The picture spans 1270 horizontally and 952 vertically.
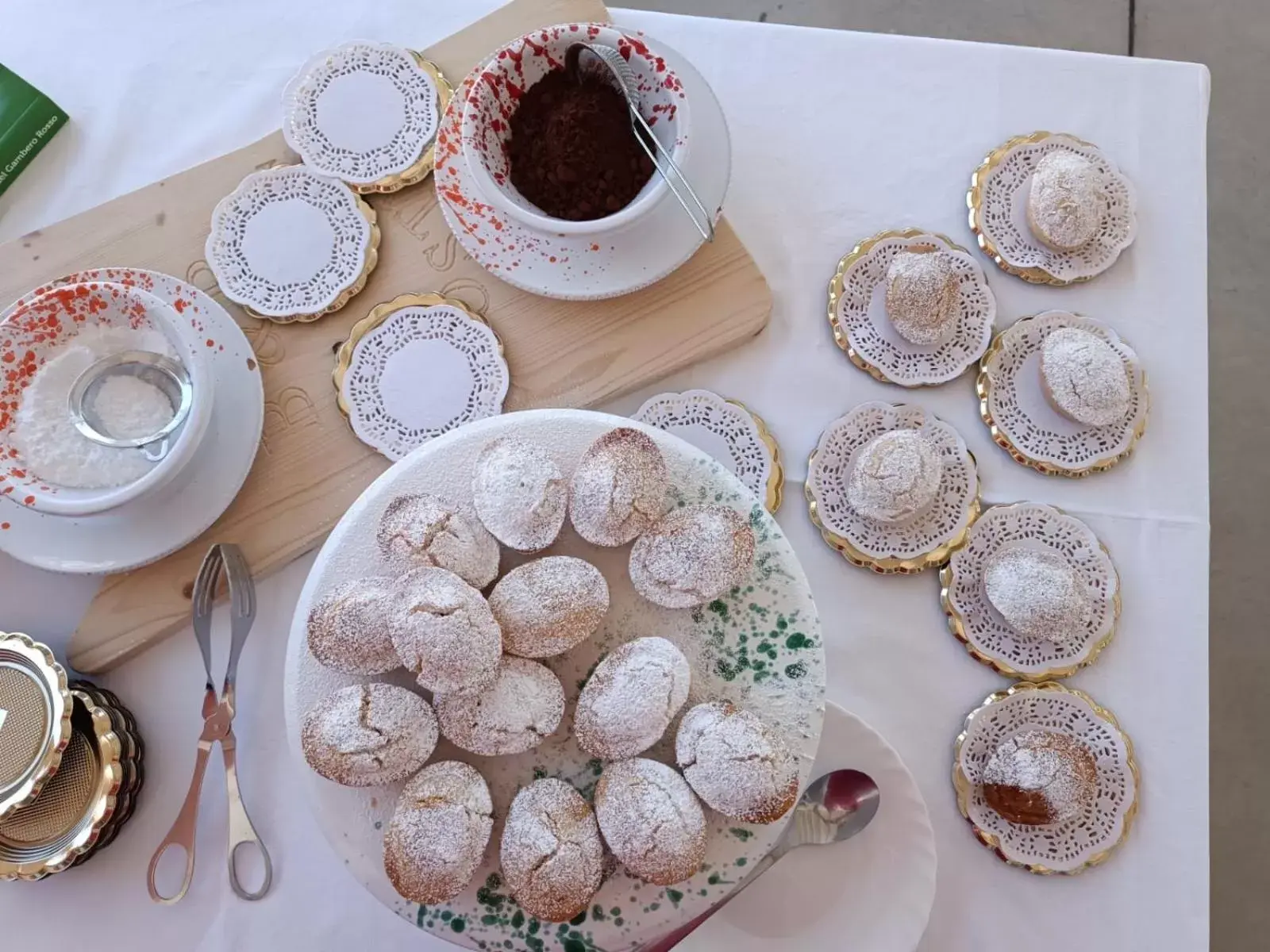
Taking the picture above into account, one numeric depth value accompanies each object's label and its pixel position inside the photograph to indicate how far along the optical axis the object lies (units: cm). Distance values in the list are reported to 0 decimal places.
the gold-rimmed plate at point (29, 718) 90
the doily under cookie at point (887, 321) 105
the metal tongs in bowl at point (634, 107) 93
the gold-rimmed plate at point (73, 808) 92
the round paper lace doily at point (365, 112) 110
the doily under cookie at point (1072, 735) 95
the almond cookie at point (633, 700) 74
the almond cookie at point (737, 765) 73
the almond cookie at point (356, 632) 77
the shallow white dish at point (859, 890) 89
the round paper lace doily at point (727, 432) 103
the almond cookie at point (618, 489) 78
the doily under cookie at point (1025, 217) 107
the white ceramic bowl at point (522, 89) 91
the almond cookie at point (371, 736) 75
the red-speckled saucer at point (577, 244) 100
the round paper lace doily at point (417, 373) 104
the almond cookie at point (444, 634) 73
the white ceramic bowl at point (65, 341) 89
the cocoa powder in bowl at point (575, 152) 96
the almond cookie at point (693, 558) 76
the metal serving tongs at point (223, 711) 95
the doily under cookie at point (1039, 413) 102
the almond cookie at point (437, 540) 78
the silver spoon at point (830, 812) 88
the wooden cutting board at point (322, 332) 102
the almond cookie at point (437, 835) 73
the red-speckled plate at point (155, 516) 98
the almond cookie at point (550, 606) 76
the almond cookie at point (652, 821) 73
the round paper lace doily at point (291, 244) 107
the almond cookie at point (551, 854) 73
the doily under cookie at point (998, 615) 98
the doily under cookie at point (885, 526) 101
